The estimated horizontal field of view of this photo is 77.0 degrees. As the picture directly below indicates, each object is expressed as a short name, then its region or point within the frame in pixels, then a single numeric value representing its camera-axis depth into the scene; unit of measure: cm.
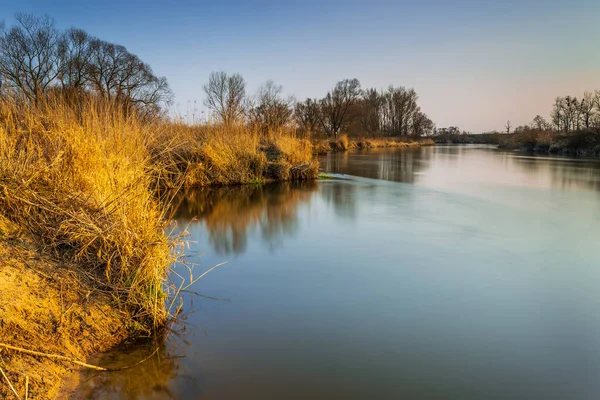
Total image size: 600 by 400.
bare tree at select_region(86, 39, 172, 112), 3125
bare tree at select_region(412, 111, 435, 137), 5541
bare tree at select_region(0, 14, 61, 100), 2588
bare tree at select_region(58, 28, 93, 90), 2834
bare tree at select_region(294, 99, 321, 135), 3950
